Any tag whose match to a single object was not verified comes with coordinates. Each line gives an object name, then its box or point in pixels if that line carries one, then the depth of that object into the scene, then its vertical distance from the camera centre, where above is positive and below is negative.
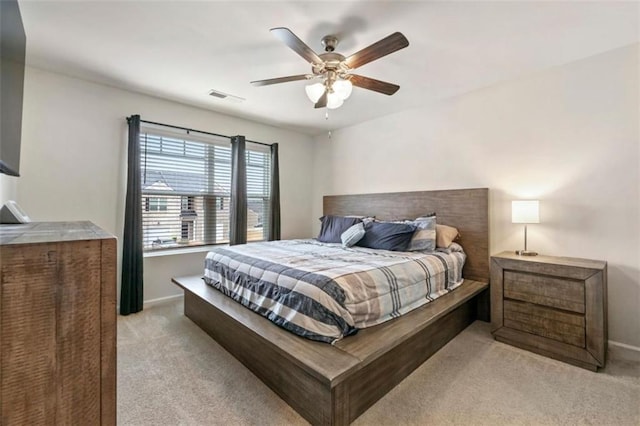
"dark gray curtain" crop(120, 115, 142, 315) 3.18 -0.23
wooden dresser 0.64 -0.28
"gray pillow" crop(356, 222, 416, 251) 3.11 -0.20
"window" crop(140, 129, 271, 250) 3.52 +0.36
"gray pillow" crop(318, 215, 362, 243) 3.77 -0.13
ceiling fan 1.86 +1.11
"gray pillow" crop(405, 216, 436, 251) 3.07 -0.21
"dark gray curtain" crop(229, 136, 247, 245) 4.07 +0.32
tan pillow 3.19 -0.19
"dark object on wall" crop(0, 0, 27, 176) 1.15 +0.61
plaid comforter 1.78 -0.49
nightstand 2.14 -0.71
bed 1.54 -0.81
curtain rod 3.46 +1.14
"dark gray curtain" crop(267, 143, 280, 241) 4.57 +0.22
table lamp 2.60 +0.06
